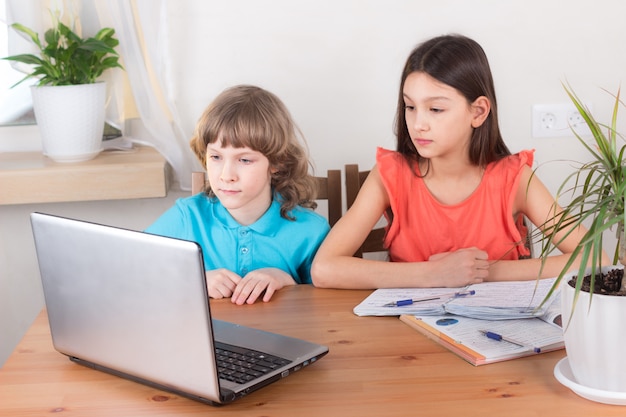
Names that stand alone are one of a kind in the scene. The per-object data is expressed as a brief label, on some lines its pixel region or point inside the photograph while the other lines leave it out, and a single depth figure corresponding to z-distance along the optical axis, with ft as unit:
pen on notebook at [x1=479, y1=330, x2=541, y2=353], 4.17
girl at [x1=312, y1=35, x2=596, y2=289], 5.34
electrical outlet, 7.83
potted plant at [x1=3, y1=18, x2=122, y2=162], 7.22
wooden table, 3.61
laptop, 3.54
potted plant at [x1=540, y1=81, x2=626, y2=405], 3.49
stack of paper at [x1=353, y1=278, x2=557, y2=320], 4.58
